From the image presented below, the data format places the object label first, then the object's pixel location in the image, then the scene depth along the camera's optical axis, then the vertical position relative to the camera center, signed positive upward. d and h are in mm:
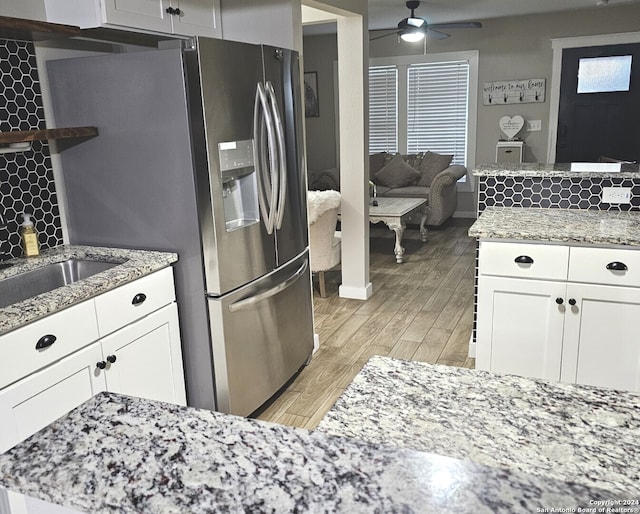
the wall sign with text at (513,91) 7105 +260
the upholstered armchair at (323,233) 4156 -845
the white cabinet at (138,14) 2242 +460
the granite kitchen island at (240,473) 627 -406
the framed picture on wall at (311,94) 8141 +359
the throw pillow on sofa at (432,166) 7449 -640
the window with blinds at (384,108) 7949 +123
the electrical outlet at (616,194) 3027 -440
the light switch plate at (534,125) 7176 -158
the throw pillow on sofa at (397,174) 7398 -722
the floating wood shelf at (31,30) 1992 +360
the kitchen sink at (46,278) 2268 -602
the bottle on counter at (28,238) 2439 -445
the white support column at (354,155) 4188 -269
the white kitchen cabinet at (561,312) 2492 -883
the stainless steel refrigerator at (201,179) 2334 -230
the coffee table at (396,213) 5691 -938
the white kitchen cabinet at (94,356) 1779 -794
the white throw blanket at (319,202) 4113 -581
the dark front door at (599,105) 6676 +59
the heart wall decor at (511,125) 7176 -146
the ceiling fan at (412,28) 5657 +855
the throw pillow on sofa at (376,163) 7695 -589
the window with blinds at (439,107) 7594 +105
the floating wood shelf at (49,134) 2078 -18
